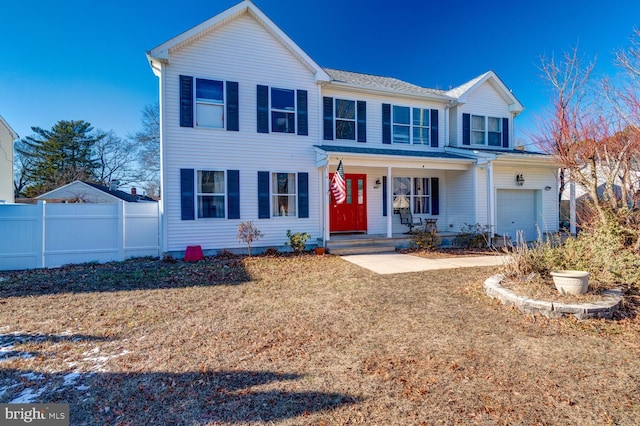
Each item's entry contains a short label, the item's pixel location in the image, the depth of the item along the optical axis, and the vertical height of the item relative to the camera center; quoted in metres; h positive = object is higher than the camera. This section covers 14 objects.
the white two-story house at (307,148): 9.72 +2.38
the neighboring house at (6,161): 16.69 +3.17
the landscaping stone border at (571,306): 4.38 -1.32
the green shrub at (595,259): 5.43 -0.83
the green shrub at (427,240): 11.02 -0.88
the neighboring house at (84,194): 20.56 +1.63
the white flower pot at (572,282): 4.80 -1.05
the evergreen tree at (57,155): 28.66 +5.88
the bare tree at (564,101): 7.32 +2.80
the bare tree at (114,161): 31.59 +5.75
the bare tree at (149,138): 26.11 +6.68
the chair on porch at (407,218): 12.89 -0.11
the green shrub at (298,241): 10.42 -0.82
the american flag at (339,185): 9.54 +0.95
